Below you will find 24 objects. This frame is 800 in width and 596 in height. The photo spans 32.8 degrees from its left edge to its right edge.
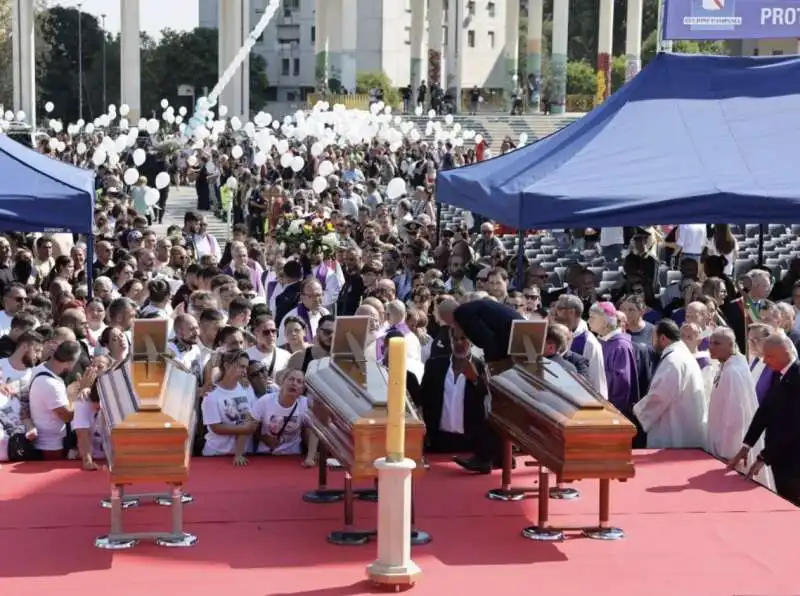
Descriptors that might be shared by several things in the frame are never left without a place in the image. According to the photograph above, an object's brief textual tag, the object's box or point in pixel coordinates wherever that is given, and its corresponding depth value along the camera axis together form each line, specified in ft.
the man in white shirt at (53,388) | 30.48
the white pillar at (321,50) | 220.02
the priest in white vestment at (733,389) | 32.07
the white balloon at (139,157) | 100.22
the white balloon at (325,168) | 92.38
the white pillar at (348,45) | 229.54
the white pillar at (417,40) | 257.14
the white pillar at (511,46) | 243.60
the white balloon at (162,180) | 91.81
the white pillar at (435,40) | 280.10
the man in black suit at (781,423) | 29.71
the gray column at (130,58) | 188.75
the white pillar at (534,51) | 234.58
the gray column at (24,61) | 195.00
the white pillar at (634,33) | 225.97
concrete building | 323.37
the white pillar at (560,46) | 228.43
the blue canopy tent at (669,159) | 40.22
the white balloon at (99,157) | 91.76
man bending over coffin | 30.25
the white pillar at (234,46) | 201.46
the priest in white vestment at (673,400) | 33.24
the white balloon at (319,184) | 83.61
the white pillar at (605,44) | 224.94
